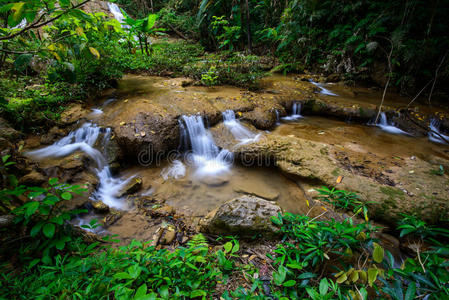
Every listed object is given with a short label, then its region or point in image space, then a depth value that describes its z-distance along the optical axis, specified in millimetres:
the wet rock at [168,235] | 2492
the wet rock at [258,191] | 3520
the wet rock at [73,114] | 4441
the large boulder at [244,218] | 2174
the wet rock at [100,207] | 3093
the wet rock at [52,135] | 4023
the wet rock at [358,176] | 2748
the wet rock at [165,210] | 3105
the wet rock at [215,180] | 3994
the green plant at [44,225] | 1553
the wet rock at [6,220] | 1657
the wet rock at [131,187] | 3574
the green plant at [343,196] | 2001
